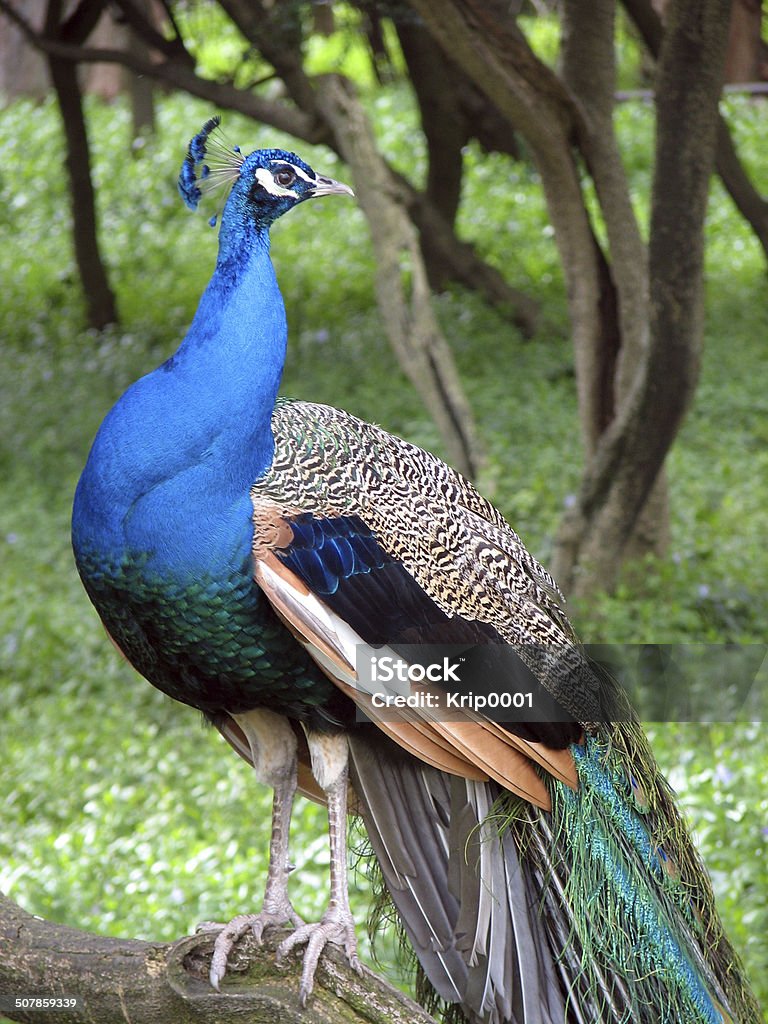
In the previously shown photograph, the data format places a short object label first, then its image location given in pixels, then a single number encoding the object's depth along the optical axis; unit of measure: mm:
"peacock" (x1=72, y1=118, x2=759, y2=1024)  4102
